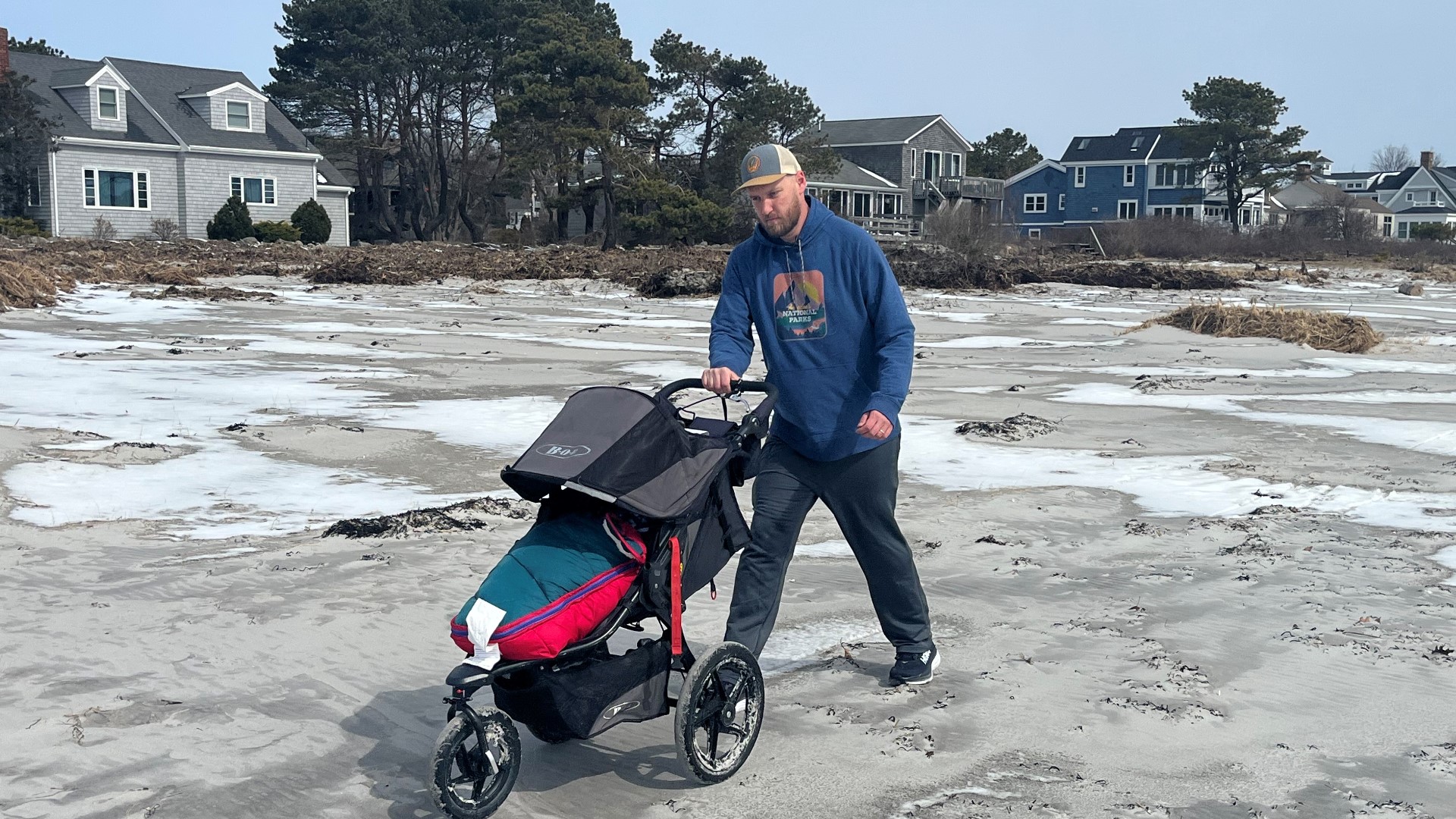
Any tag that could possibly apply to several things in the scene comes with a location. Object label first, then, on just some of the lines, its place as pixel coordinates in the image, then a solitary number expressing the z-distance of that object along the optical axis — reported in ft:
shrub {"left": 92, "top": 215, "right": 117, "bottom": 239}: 141.69
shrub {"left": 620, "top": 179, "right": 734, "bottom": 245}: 168.45
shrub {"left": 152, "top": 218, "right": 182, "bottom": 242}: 145.48
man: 14.40
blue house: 260.83
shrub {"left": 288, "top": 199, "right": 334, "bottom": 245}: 159.33
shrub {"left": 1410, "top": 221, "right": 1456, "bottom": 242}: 248.11
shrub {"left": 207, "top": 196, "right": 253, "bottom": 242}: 148.77
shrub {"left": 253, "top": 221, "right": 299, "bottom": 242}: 152.05
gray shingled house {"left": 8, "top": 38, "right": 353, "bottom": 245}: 146.41
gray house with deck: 233.76
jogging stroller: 11.52
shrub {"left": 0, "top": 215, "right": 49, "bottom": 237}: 130.31
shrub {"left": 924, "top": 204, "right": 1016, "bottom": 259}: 119.24
